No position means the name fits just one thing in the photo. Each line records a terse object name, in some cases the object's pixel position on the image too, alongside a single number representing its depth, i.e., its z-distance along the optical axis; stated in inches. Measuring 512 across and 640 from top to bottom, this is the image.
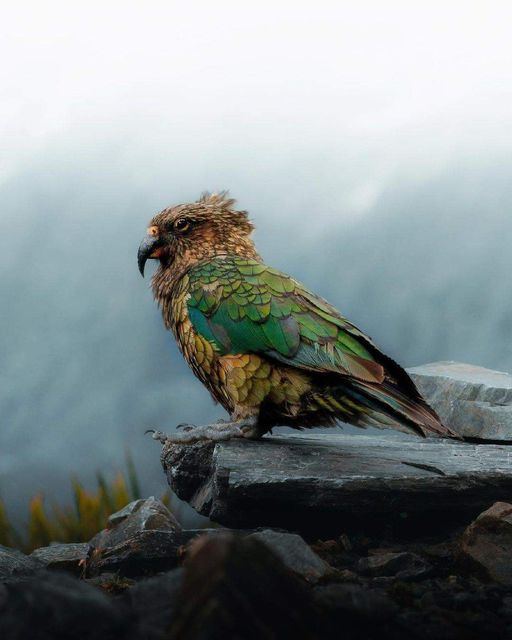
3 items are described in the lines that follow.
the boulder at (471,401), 588.1
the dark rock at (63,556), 436.1
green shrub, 633.0
